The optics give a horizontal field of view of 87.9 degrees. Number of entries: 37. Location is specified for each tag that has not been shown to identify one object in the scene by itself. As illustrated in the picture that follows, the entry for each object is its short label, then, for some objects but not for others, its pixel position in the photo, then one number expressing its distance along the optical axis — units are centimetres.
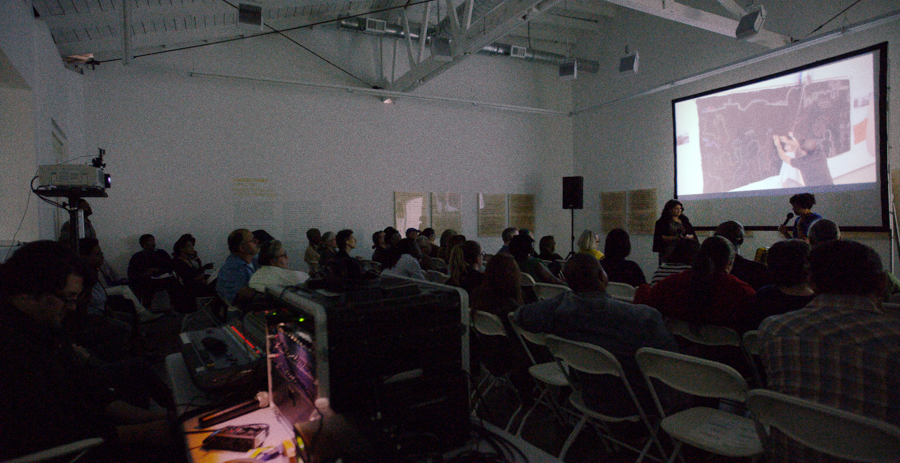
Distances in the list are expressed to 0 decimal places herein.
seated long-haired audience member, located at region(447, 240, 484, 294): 327
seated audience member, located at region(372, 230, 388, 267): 605
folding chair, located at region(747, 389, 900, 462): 114
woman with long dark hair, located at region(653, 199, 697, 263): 546
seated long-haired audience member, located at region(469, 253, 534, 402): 271
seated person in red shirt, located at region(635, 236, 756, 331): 223
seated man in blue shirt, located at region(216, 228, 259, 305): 339
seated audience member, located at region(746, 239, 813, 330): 212
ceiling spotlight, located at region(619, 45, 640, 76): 619
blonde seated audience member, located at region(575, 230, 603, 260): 449
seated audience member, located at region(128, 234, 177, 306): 582
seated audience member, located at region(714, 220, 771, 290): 296
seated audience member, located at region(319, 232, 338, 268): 616
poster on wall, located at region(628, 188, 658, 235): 797
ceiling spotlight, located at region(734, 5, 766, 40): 496
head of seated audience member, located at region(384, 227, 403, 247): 664
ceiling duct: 719
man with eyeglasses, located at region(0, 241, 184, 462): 132
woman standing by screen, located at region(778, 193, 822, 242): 471
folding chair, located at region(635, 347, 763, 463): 158
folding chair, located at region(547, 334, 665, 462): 181
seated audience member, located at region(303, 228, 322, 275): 662
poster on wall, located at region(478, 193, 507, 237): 896
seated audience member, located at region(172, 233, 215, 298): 590
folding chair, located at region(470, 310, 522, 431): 250
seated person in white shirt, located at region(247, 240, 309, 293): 305
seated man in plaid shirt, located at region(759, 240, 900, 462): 133
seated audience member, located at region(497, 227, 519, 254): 572
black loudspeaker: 852
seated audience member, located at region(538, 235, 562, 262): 524
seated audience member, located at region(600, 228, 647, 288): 363
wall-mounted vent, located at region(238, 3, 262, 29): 474
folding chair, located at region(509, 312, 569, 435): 234
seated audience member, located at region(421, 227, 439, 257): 725
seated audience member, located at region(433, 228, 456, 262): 531
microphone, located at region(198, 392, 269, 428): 136
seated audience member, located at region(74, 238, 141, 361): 288
